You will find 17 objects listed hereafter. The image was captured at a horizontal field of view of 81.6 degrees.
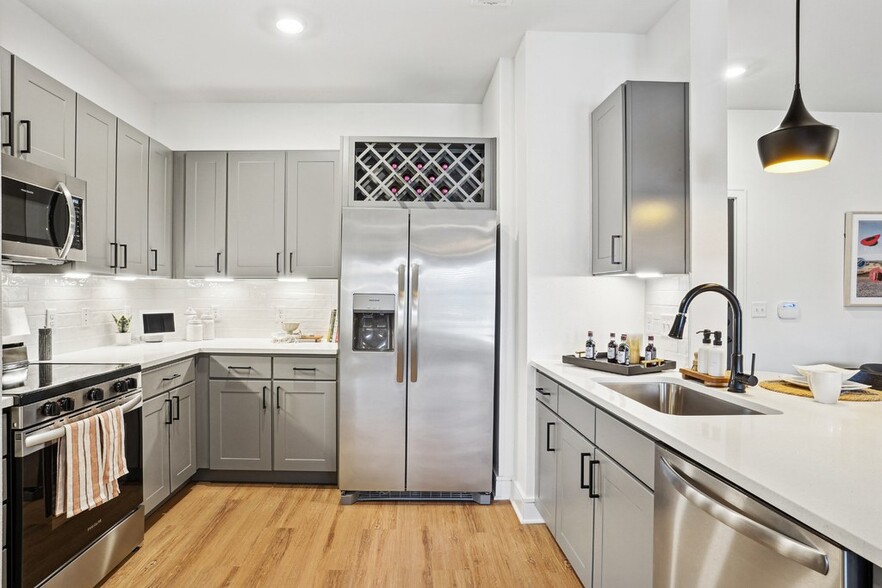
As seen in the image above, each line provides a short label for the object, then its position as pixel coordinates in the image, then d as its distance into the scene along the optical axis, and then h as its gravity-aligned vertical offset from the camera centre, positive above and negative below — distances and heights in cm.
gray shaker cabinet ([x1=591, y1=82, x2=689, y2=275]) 238 +56
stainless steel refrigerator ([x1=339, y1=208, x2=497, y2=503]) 304 -35
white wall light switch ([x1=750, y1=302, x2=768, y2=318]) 242 -6
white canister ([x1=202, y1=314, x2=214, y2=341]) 377 -27
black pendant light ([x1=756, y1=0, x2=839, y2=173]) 167 +52
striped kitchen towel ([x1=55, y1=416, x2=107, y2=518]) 196 -71
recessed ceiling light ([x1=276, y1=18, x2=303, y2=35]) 269 +143
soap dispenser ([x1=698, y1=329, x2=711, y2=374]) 204 -22
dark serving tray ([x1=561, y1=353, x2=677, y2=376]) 231 -33
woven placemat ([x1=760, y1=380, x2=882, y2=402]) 173 -34
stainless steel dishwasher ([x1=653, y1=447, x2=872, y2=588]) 90 -51
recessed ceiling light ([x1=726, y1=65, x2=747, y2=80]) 246 +109
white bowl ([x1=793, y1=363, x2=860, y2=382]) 178 -26
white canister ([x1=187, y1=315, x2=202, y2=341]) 371 -28
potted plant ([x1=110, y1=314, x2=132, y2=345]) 339 -26
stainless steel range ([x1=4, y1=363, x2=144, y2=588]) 181 -76
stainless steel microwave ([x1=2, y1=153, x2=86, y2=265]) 202 +32
